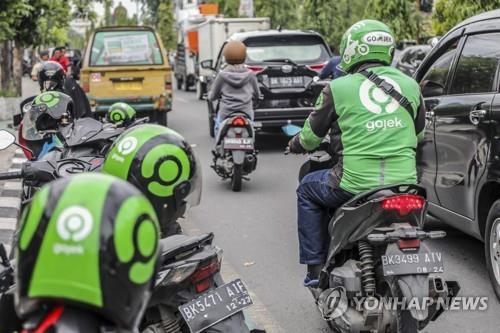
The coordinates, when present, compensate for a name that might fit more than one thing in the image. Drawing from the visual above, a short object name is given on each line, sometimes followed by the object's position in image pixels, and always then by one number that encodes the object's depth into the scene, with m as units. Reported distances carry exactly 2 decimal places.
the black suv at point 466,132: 5.54
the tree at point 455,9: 14.52
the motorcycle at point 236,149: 9.62
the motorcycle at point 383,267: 4.06
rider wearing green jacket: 4.48
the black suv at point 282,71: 12.57
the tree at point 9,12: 16.14
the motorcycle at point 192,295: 3.46
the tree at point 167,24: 72.50
